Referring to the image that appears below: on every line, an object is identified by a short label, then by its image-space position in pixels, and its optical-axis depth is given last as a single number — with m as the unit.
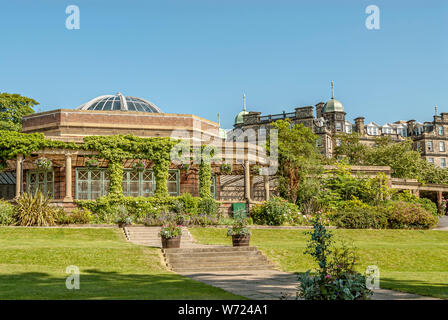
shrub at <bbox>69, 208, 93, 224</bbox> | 24.89
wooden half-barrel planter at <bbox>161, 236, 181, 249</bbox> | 17.55
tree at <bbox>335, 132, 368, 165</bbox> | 66.56
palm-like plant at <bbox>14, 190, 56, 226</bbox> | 23.14
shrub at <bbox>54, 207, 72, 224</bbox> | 24.25
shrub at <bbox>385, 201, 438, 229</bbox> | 28.44
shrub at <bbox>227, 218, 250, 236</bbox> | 17.92
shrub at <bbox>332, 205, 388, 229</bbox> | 27.51
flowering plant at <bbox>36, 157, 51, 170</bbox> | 27.11
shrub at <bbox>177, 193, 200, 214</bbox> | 28.25
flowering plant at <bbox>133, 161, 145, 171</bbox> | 28.88
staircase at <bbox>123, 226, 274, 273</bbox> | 15.69
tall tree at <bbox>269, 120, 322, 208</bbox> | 33.59
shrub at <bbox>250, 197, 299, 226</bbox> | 27.30
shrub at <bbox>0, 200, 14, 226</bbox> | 23.00
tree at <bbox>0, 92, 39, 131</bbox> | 46.41
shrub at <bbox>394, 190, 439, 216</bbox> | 38.28
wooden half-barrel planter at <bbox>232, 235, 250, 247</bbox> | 17.97
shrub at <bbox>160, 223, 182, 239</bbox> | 17.56
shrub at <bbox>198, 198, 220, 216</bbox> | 28.22
